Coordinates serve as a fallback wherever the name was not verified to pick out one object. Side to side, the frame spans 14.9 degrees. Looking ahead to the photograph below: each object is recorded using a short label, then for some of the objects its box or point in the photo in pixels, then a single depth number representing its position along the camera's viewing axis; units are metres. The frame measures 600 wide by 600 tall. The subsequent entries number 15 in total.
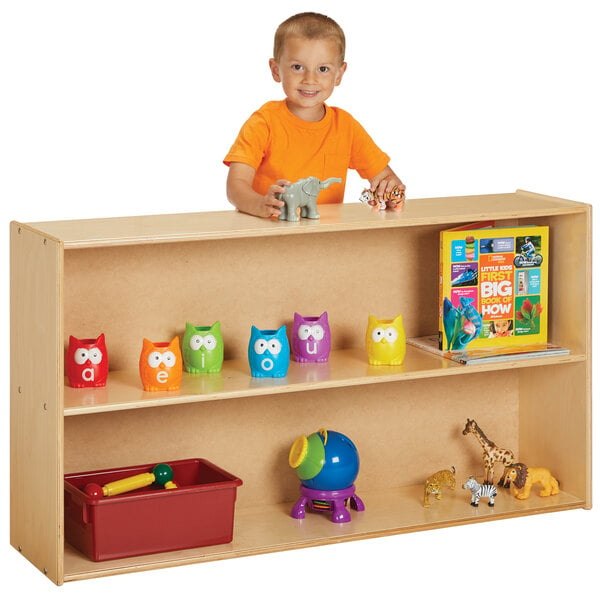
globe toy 7.14
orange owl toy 6.68
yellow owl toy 7.13
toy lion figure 7.53
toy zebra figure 7.42
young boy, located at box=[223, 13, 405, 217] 7.28
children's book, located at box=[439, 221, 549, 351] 7.32
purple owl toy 7.14
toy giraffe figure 7.60
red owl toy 6.69
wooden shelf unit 6.56
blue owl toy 6.89
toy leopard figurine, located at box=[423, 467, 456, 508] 7.40
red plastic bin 6.59
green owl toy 6.96
